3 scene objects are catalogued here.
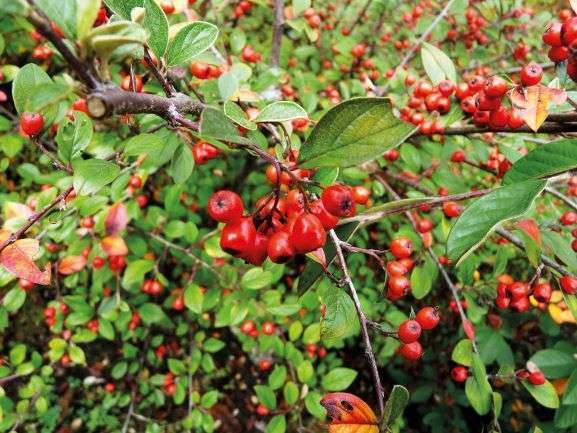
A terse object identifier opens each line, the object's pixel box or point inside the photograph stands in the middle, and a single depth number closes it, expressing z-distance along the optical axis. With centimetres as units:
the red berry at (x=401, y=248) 16
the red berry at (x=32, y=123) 13
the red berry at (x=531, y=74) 14
